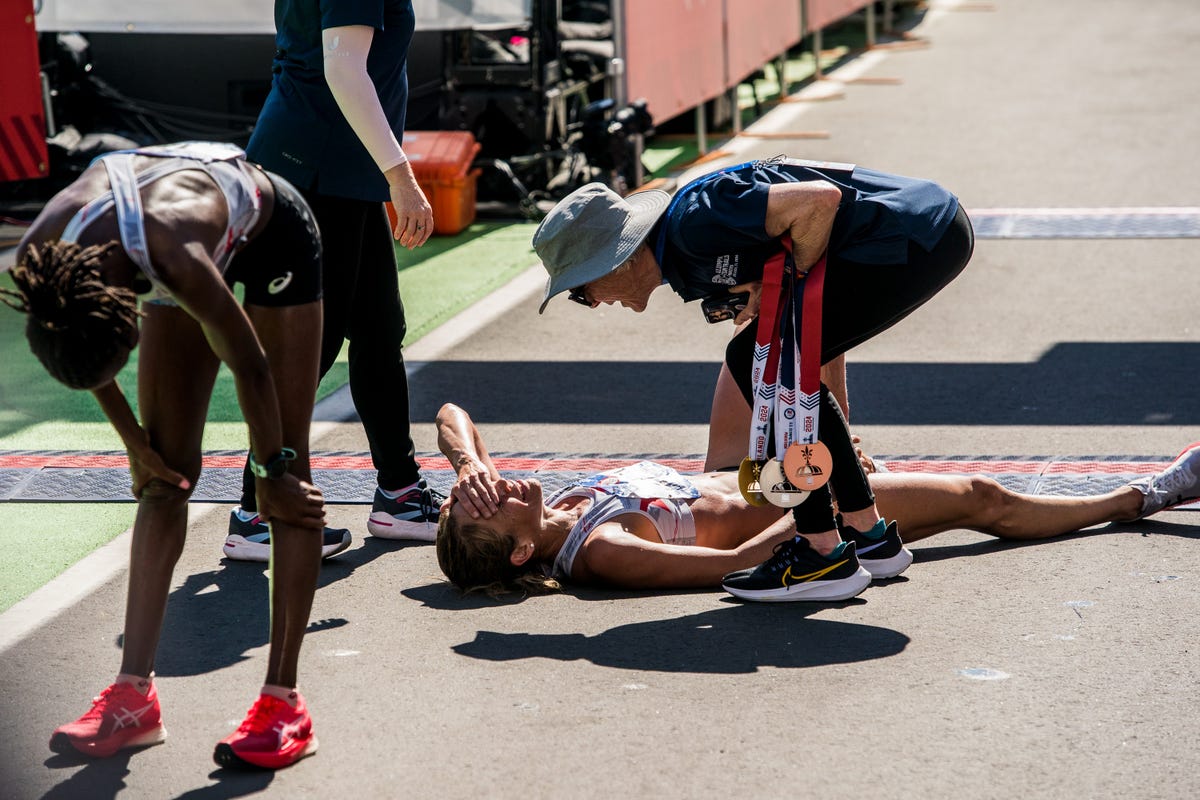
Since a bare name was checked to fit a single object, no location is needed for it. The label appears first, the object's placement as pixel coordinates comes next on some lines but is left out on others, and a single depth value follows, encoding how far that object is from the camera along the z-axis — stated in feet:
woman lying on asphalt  29.17
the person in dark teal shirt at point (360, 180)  29.14
